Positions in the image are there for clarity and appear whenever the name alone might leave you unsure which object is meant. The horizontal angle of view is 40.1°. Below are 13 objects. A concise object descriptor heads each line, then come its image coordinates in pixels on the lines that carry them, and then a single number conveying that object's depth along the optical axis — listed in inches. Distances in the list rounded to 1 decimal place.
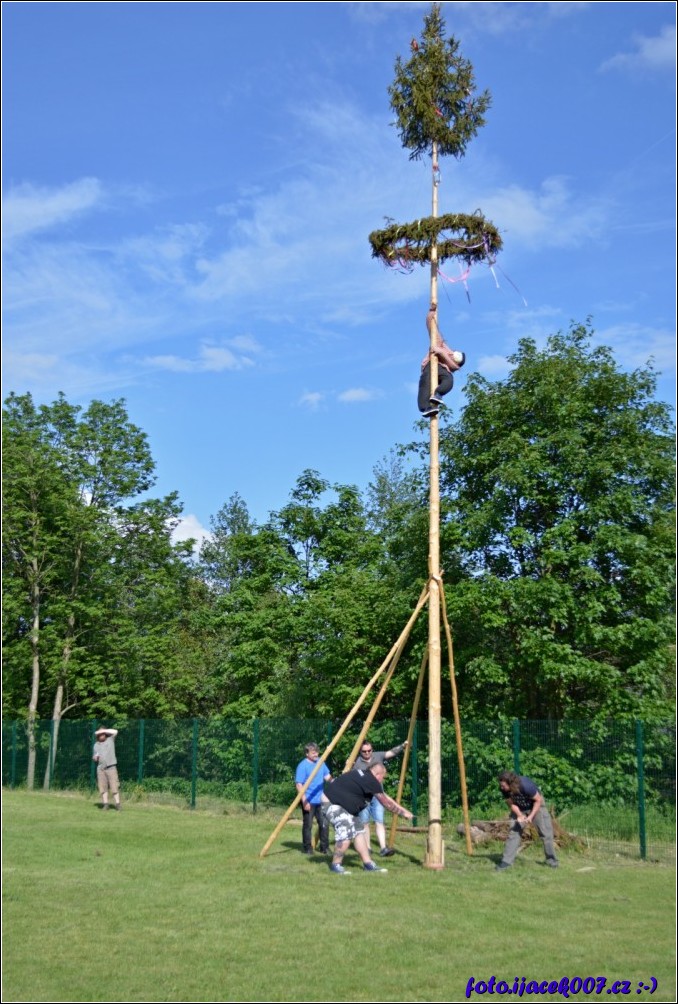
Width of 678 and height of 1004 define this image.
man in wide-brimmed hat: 789.2
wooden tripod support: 546.9
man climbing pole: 590.6
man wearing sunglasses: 553.5
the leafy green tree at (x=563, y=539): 731.4
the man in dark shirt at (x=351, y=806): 487.2
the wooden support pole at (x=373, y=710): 560.4
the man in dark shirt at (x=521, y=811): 511.2
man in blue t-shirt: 552.1
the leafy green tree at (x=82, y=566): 1321.4
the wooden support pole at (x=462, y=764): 567.5
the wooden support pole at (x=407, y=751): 577.6
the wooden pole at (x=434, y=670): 520.1
